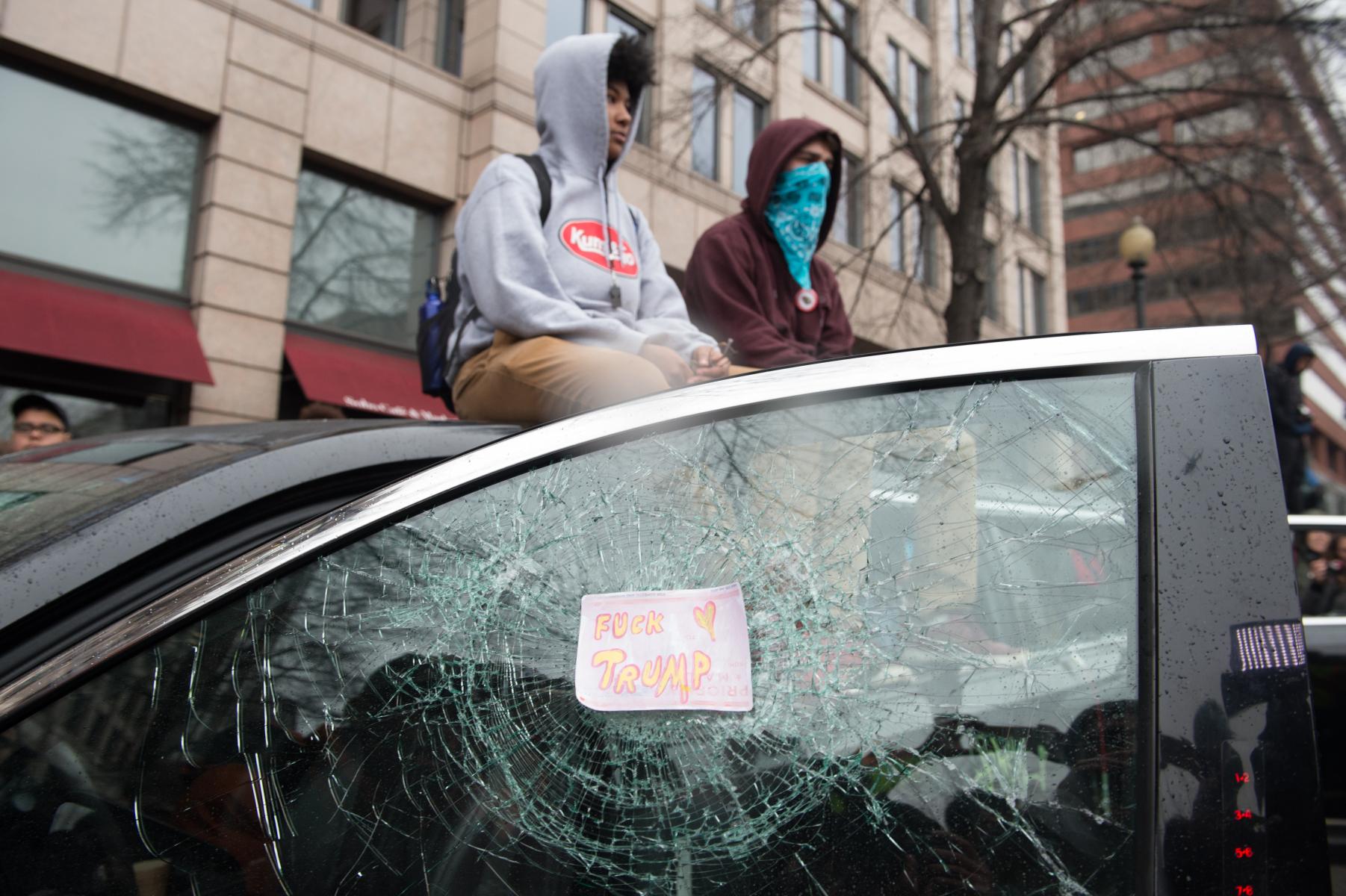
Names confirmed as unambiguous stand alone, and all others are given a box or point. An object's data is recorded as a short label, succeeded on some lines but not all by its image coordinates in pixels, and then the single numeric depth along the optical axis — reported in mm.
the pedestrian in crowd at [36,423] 4332
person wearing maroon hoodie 2883
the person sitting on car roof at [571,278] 2123
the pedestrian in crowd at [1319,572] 3268
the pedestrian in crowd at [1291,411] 6406
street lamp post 9422
